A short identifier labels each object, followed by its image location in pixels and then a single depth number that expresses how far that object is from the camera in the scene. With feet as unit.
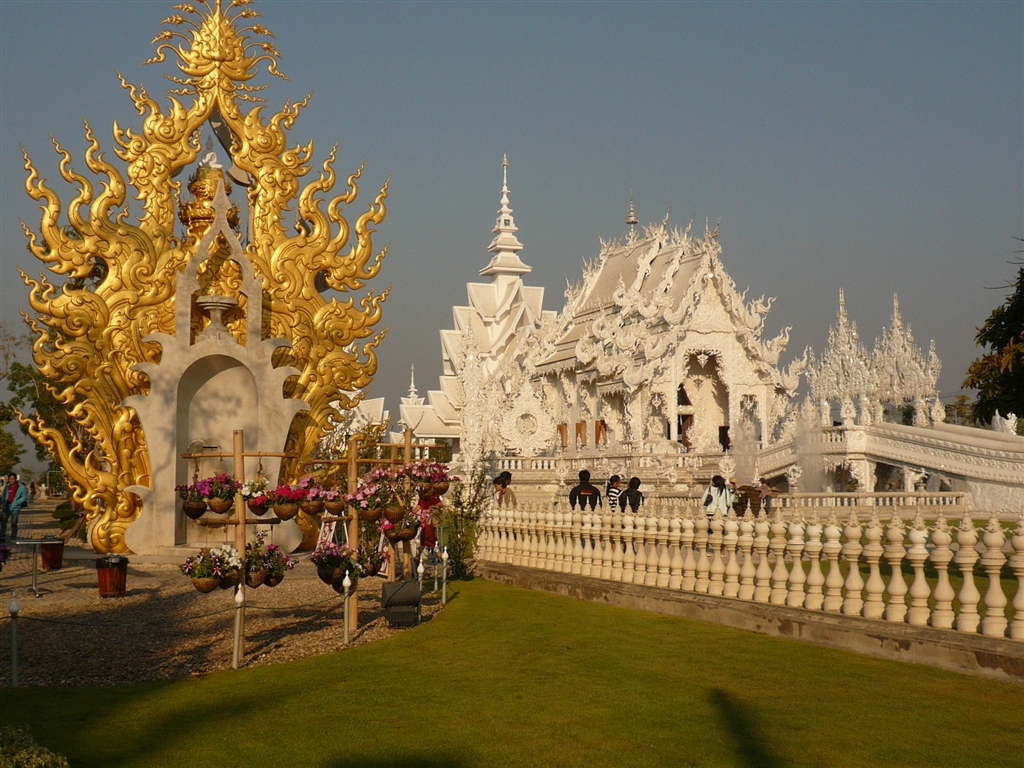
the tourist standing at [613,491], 52.69
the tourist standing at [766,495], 62.46
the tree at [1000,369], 43.29
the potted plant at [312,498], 36.65
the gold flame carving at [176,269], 62.13
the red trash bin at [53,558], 58.08
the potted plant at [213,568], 31.78
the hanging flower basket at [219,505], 34.32
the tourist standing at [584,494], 52.75
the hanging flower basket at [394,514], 40.11
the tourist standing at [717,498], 46.14
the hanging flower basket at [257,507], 34.24
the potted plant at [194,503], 35.19
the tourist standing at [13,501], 75.05
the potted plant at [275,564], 33.76
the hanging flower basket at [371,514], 39.06
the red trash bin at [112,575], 45.03
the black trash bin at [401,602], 36.83
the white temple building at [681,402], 96.32
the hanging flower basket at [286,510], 36.42
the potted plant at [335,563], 35.83
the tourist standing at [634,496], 50.42
